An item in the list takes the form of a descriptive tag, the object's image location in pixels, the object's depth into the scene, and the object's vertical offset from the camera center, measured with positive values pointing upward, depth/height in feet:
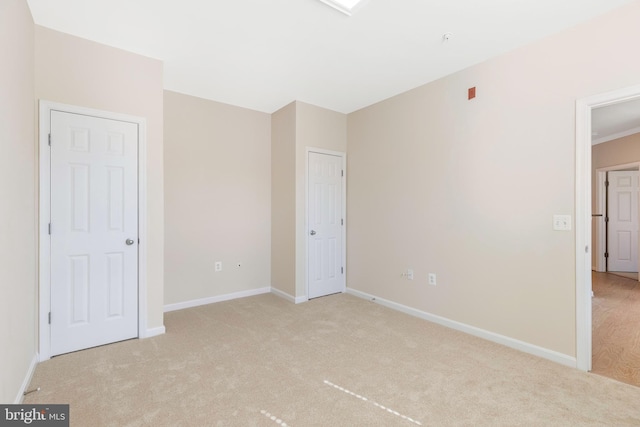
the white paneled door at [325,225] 13.71 -0.60
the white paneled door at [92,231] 8.14 -0.56
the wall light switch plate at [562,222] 7.78 -0.25
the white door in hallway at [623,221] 18.02 -0.51
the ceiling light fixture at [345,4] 6.79 +4.90
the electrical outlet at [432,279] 10.87 -2.46
